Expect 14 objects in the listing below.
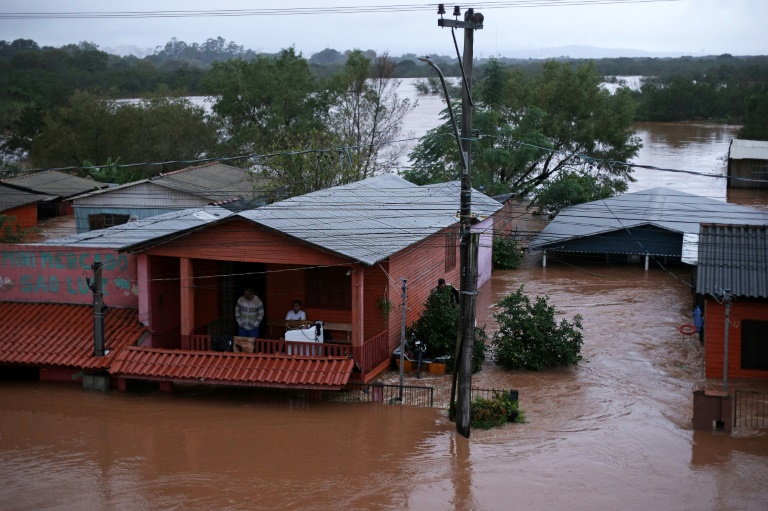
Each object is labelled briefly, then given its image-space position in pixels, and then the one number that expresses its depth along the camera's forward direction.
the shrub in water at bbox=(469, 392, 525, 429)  15.91
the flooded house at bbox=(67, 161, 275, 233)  33.09
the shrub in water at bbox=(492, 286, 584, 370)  19.12
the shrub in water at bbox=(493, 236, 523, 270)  32.59
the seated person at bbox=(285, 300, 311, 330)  18.45
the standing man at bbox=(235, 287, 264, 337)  18.52
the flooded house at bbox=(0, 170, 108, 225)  41.88
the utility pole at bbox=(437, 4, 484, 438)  13.85
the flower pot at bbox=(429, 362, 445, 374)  18.78
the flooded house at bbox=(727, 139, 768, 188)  47.44
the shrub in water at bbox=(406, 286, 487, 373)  18.95
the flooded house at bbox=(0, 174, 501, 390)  17.02
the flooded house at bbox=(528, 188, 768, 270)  30.56
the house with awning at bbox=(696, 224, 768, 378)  17.89
